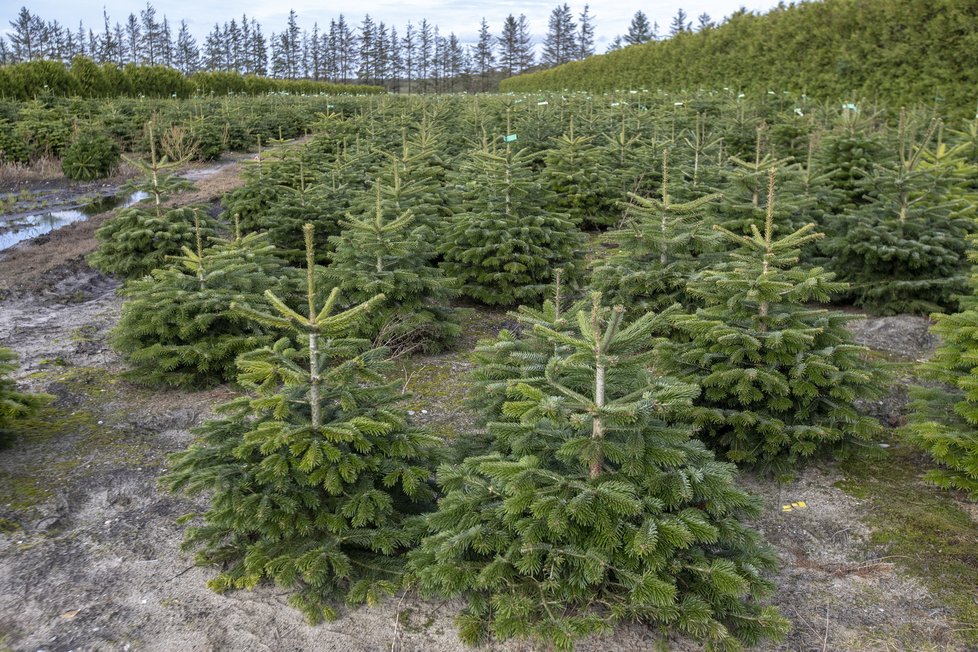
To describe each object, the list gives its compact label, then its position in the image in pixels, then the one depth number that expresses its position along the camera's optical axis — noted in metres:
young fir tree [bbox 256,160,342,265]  8.32
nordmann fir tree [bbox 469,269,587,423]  3.47
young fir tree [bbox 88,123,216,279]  7.57
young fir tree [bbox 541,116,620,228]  9.97
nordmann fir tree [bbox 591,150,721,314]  5.55
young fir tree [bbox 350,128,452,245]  7.01
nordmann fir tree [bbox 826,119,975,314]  6.70
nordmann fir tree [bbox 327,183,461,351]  5.77
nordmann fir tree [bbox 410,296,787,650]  2.65
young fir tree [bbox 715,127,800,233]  6.20
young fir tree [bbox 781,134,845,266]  7.25
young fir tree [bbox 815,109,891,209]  8.85
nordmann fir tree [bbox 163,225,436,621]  3.09
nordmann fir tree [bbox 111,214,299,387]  5.33
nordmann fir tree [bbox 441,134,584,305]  7.02
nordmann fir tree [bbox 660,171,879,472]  4.08
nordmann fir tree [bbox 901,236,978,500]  3.79
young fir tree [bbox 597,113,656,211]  10.29
